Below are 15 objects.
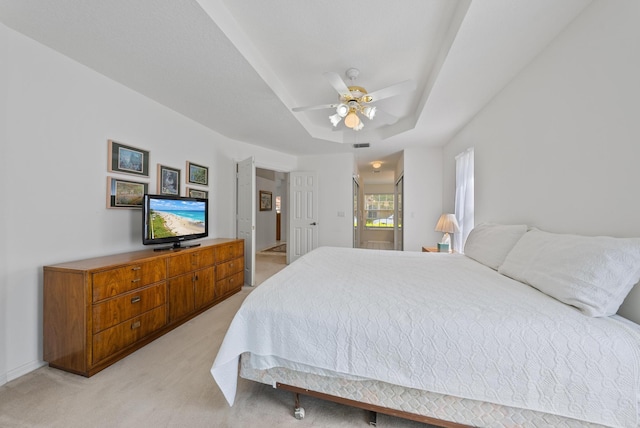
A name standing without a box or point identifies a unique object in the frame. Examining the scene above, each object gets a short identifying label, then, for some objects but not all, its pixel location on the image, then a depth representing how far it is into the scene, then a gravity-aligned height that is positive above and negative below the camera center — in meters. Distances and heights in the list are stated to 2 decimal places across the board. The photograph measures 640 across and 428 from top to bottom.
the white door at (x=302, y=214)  5.37 +0.01
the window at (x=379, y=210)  8.62 +0.18
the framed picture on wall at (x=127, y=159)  2.34 +0.57
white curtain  3.30 +0.28
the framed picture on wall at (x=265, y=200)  7.45 +0.45
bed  0.98 -0.60
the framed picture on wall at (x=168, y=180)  2.87 +0.42
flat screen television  2.42 -0.07
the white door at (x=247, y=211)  3.76 +0.05
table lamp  3.48 -0.17
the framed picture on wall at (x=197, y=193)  3.32 +0.31
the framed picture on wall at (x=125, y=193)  2.34 +0.22
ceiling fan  2.10 +1.14
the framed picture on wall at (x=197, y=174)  3.31 +0.58
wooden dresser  1.71 -0.75
